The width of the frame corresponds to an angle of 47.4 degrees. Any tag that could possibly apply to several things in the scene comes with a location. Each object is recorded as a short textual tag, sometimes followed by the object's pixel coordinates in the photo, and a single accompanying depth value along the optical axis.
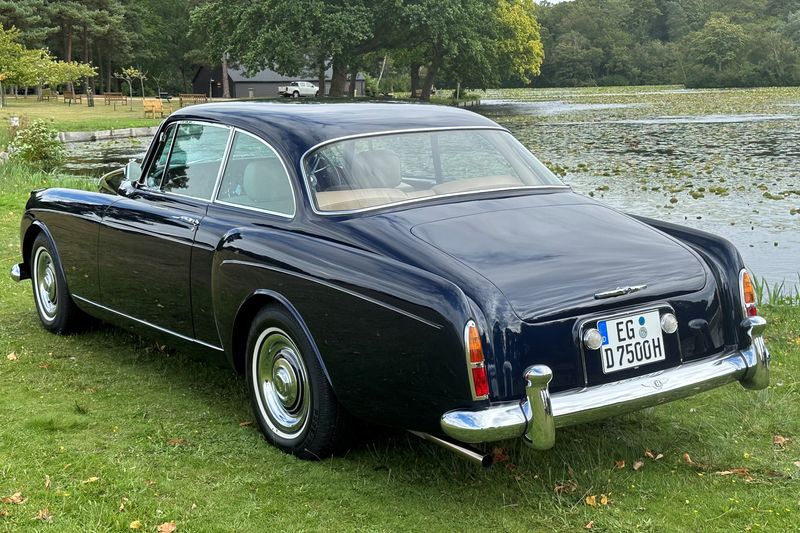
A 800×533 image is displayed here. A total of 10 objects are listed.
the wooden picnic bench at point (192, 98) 53.20
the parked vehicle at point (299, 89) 72.94
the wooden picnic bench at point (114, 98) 56.28
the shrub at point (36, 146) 18.52
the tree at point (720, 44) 96.12
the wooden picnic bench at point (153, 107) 42.66
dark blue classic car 3.42
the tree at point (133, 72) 61.66
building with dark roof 81.38
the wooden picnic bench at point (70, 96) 56.19
